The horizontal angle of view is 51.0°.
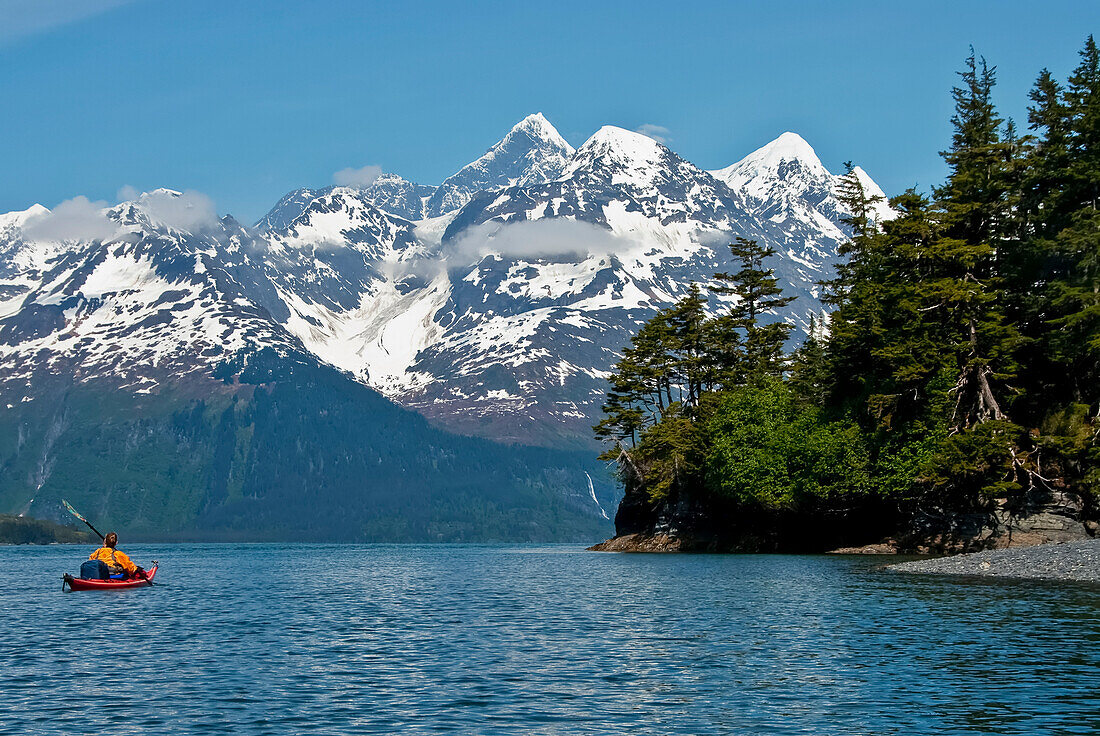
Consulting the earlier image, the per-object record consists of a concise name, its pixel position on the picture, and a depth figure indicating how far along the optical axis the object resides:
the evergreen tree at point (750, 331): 149.62
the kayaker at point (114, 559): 84.94
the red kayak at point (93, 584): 83.25
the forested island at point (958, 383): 93.12
